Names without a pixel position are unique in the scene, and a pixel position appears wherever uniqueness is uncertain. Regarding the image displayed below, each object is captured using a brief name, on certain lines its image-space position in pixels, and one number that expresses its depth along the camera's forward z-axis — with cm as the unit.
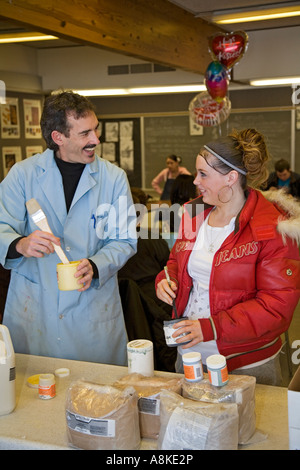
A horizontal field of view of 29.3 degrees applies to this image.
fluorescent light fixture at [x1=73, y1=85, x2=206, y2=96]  828
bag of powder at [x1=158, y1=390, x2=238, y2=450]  132
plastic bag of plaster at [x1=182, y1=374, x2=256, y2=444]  146
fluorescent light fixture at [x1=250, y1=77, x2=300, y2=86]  775
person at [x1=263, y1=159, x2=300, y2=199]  732
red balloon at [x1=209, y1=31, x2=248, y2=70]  568
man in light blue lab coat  234
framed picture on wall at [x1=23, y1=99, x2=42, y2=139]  851
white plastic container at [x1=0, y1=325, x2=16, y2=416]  168
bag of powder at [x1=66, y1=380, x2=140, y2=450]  141
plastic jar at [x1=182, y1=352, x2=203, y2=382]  155
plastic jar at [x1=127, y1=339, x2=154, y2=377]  175
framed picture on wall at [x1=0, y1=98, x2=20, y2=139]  804
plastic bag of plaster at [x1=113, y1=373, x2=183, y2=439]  151
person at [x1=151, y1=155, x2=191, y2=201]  799
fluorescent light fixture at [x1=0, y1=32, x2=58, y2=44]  626
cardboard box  137
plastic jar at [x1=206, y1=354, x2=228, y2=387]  150
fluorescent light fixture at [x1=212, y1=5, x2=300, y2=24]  514
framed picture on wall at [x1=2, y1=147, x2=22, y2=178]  809
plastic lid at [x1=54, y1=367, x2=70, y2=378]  200
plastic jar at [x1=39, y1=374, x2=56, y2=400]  182
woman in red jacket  195
